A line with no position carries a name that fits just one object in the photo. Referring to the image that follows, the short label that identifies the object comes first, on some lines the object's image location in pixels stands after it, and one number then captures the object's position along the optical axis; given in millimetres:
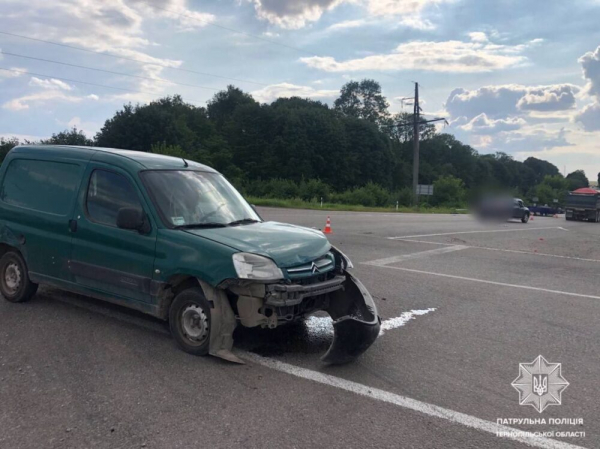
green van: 4824
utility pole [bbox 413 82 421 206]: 47781
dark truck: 39438
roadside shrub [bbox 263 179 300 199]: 54312
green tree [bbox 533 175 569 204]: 69950
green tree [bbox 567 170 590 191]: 93750
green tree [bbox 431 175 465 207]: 58406
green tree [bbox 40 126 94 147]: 57294
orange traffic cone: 17047
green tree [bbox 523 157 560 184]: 89688
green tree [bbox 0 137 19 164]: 48438
